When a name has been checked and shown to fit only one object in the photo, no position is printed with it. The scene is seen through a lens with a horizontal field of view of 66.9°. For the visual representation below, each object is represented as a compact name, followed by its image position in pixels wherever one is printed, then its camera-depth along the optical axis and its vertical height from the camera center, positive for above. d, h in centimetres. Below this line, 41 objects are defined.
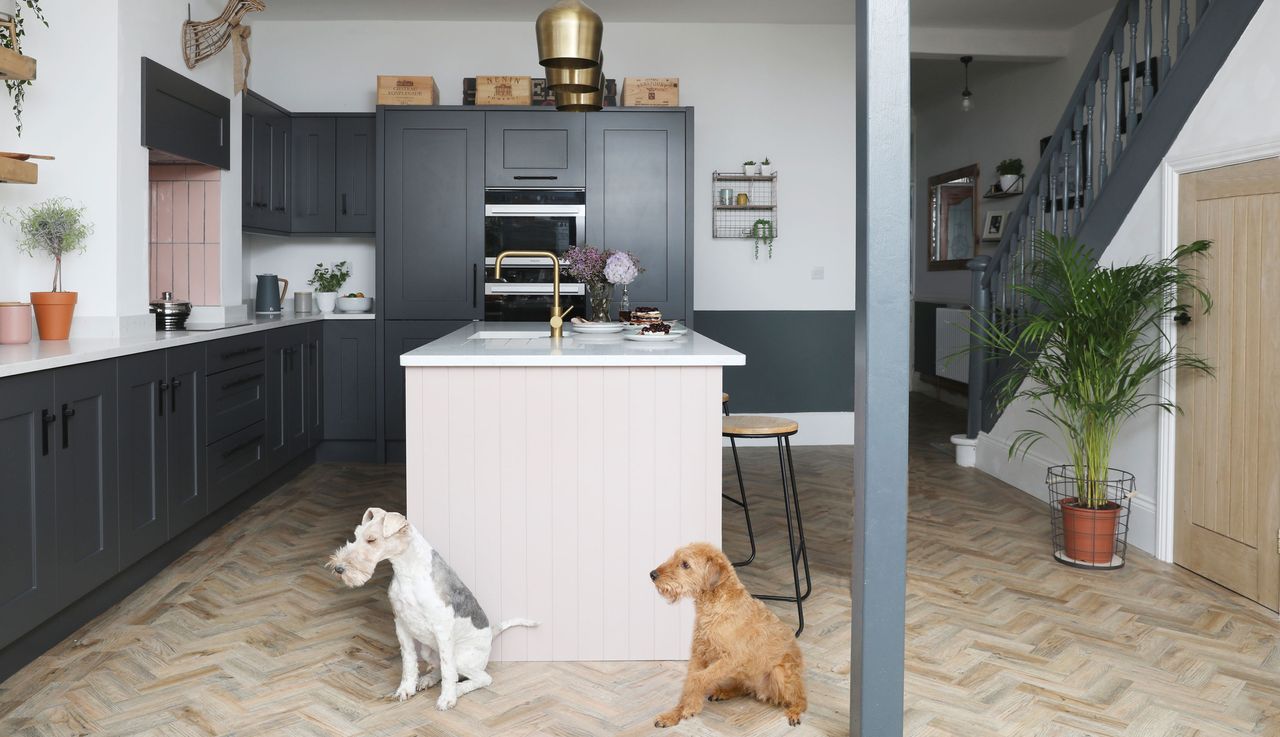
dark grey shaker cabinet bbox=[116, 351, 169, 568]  347 -46
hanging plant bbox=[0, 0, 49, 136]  356 +109
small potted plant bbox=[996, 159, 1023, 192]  753 +126
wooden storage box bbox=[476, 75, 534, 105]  611 +154
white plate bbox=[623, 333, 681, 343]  365 -2
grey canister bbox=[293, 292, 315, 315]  636 +20
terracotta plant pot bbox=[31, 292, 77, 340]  367 +7
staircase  392 +90
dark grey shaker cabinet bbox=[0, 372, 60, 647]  273 -51
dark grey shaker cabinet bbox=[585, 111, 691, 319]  612 +87
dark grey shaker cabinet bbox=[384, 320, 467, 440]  619 -4
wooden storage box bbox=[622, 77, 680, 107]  618 +154
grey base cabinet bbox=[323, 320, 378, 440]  623 -31
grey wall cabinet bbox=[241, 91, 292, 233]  566 +102
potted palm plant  388 -9
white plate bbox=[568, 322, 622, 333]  426 +2
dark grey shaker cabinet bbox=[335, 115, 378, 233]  628 +104
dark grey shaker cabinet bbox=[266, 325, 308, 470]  525 -35
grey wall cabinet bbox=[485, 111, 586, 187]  610 +117
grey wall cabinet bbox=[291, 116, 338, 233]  628 +102
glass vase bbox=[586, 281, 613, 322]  445 +16
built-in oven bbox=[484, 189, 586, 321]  615 +61
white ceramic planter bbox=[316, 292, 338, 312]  635 +21
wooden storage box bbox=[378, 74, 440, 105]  607 +152
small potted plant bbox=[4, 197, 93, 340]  369 +35
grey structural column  224 -7
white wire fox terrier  251 -75
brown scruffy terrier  250 -79
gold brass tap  401 +7
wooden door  347 -23
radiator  830 -8
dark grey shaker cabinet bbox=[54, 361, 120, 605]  305 -49
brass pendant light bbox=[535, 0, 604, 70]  299 +93
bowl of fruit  630 +19
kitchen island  299 -48
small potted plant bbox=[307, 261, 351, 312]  636 +34
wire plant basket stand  396 -83
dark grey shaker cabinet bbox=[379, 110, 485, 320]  609 +74
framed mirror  847 +105
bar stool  323 -33
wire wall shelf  673 +88
